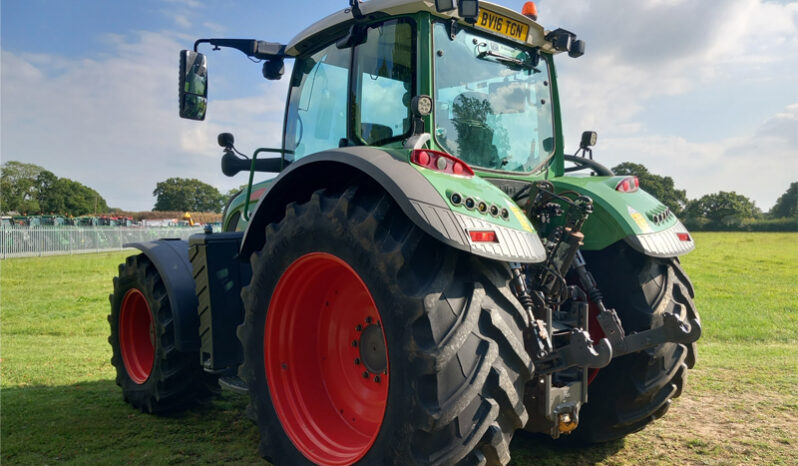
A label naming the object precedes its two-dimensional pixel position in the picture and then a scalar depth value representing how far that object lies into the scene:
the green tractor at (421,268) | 2.21
